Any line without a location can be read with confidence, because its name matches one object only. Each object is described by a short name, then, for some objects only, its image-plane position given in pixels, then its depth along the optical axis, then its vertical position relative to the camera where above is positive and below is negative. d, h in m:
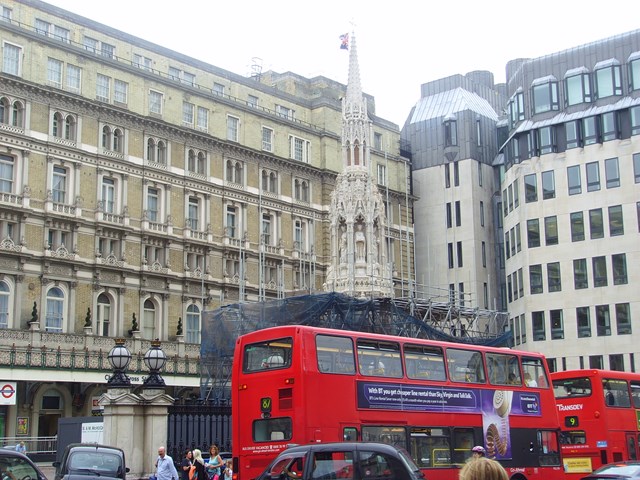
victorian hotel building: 46.97 +12.40
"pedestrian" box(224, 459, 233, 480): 25.94 -1.48
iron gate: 28.98 -0.29
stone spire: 48.12 +9.99
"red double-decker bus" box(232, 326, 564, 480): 21.28 +0.43
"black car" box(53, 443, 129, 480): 21.19 -0.95
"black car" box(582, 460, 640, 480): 20.44 -1.34
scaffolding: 40.84 +4.28
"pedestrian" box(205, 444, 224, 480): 25.47 -1.23
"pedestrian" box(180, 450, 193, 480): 25.62 -1.32
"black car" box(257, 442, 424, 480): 15.73 -0.79
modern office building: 59.09 +14.18
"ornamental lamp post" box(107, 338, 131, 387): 27.03 +1.61
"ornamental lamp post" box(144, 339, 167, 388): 27.19 +1.59
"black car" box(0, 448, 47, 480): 14.65 -0.71
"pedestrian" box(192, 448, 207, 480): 25.03 -1.26
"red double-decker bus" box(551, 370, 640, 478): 30.27 -0.17
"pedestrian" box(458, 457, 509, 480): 7.50 -0.46
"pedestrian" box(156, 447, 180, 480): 21.81 -1.15
